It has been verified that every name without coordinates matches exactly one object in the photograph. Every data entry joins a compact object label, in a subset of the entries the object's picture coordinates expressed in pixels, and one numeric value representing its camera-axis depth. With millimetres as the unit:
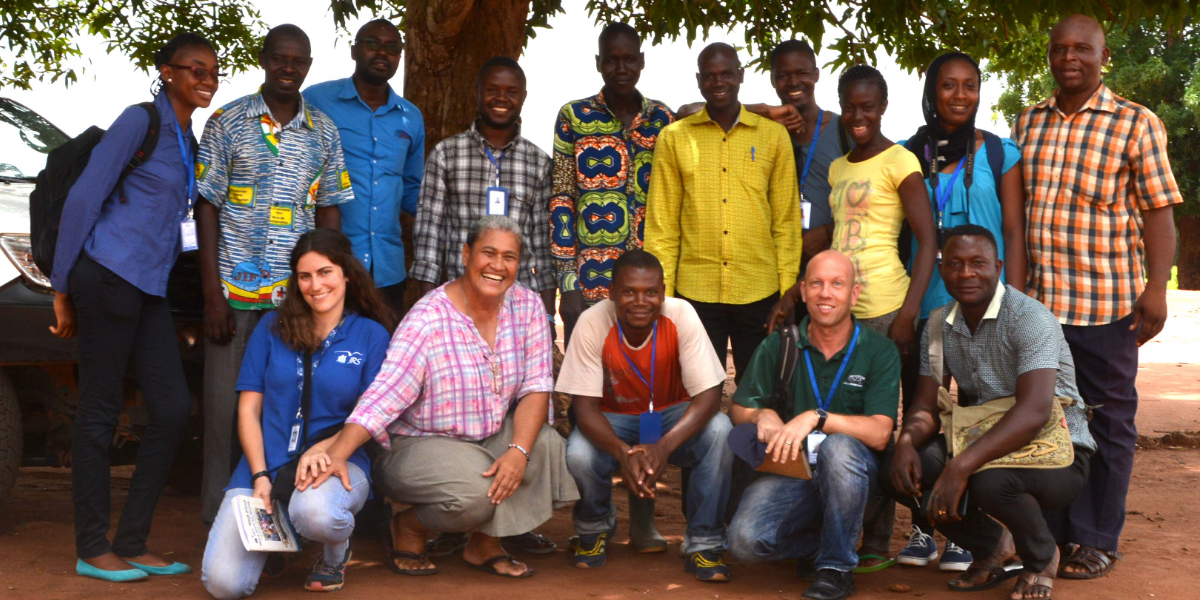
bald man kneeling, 4242
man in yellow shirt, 5047
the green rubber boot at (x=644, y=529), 4898
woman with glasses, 4305
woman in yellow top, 4543
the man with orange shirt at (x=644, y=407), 4512
